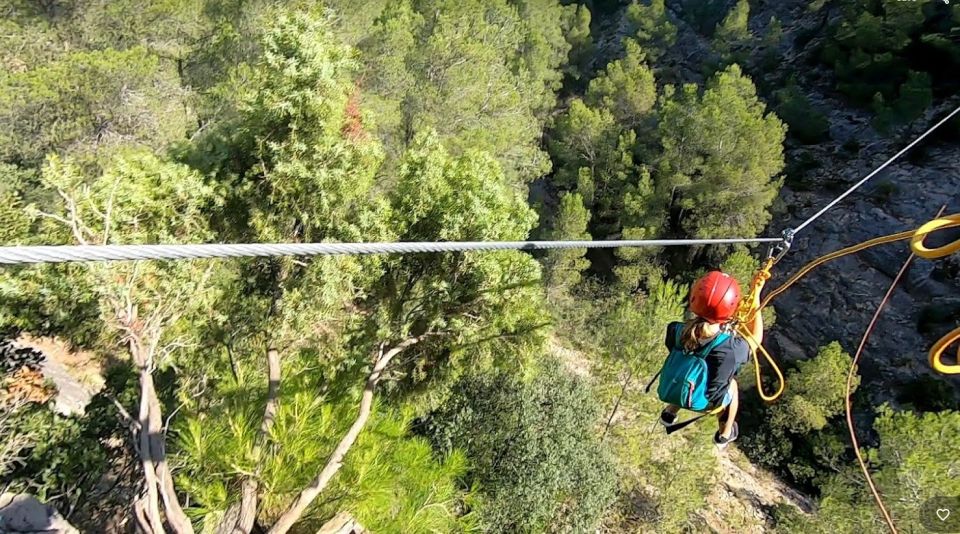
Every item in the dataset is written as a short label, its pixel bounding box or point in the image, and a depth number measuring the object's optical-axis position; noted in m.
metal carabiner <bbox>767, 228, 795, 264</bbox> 3.15
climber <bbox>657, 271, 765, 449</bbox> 2.70
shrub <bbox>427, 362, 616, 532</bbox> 8.29
